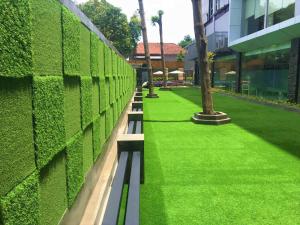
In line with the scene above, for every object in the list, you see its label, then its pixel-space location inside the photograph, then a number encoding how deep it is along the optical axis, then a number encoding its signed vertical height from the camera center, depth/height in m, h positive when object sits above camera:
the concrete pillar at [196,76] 34.46 +1.35
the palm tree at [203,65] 8.53 +0.71
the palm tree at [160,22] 28.33 +9.65
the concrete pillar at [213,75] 27.28 +1.19
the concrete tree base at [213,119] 8.32 -1.18
